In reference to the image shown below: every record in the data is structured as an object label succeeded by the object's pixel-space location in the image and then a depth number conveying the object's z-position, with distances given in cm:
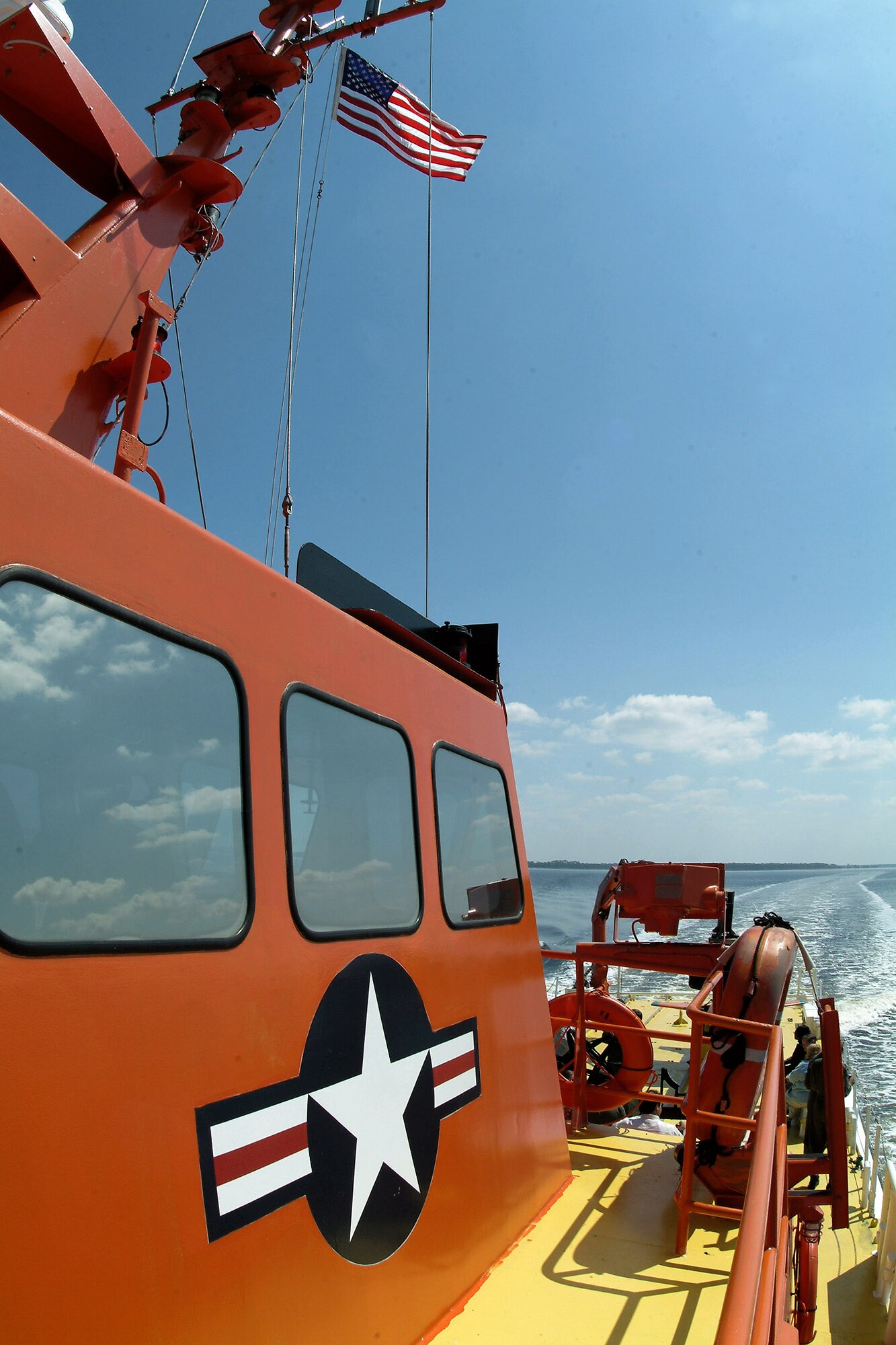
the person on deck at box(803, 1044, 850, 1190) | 727
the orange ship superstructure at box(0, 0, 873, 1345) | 164
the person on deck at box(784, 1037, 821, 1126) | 857
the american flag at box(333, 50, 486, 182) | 602
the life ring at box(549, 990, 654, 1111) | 681
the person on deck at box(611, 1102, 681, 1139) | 686
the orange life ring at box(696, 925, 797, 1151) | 528
